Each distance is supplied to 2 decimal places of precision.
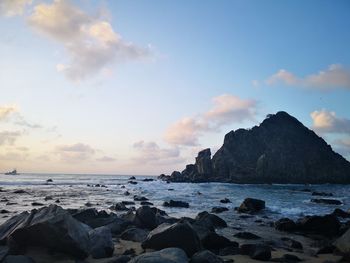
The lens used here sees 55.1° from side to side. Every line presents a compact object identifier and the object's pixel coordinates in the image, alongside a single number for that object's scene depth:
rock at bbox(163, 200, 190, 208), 38.22
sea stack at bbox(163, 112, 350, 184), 128.50
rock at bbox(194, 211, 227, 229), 21.59
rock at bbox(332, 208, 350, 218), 30.86
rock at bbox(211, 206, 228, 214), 33.32
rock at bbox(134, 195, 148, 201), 46.16
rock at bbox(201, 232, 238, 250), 16.98
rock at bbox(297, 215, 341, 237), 22.80
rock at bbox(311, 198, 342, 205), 43.58
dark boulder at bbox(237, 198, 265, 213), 33.75
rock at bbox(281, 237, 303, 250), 17.57
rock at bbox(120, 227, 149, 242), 18.00
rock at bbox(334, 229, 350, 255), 15.38
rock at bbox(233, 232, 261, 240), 19.88
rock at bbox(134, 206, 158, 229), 21.89
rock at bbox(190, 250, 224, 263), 12.56
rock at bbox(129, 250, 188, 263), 10.84
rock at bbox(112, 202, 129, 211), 34.35
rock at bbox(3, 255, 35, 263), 10.95
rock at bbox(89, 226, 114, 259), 14.09
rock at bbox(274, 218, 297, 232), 23.14
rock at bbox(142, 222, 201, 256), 14.68
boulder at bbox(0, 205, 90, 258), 12.91
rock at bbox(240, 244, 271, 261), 14.62
